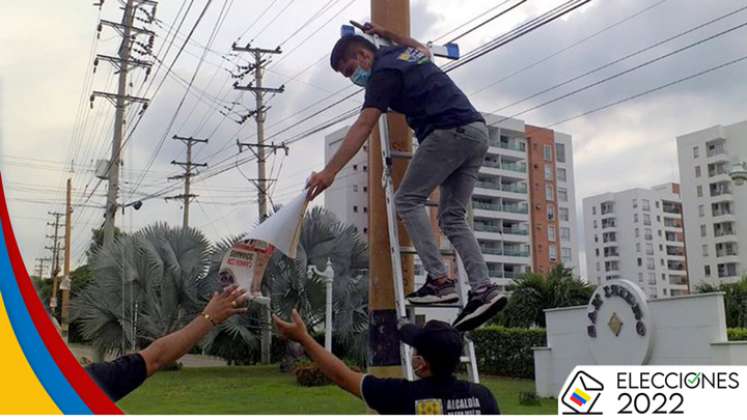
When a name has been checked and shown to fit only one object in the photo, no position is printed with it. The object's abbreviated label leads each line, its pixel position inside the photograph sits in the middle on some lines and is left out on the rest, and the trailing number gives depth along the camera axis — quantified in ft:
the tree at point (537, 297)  46.34
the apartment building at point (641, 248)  179.43
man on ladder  9.99
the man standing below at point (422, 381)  8.23
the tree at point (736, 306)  49.67
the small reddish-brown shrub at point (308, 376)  25.34
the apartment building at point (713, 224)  159.74
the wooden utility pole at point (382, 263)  11.28
